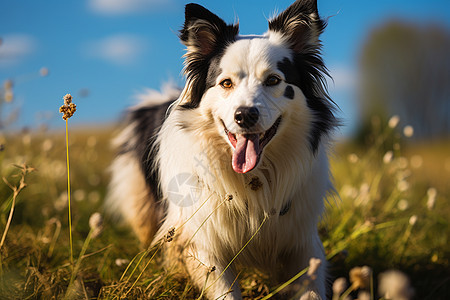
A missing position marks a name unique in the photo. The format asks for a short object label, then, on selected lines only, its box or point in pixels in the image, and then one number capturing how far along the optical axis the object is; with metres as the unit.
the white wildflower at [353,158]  4.06
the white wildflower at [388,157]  3.62
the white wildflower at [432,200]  3.35
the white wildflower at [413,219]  3.05
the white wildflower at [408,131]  3.78
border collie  2.63
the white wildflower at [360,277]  1.51
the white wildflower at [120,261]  2.71
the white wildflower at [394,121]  3.79
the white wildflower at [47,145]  3.62
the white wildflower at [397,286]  1.23
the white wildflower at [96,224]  2.03
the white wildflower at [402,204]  4.20
